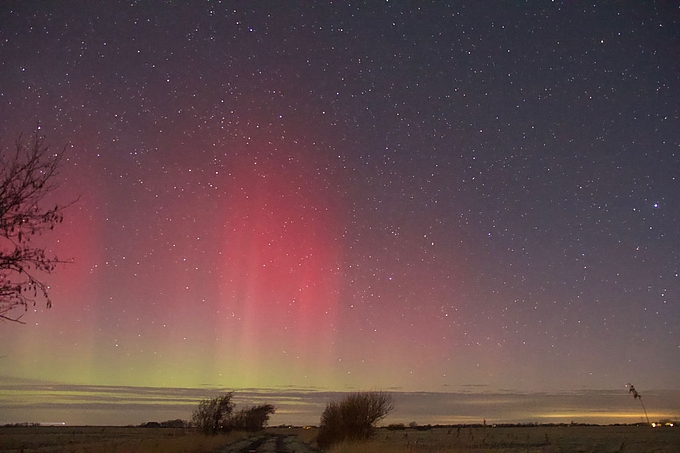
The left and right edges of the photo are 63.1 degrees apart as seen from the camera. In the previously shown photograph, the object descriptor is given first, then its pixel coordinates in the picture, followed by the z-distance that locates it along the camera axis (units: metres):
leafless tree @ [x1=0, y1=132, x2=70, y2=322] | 7.26
